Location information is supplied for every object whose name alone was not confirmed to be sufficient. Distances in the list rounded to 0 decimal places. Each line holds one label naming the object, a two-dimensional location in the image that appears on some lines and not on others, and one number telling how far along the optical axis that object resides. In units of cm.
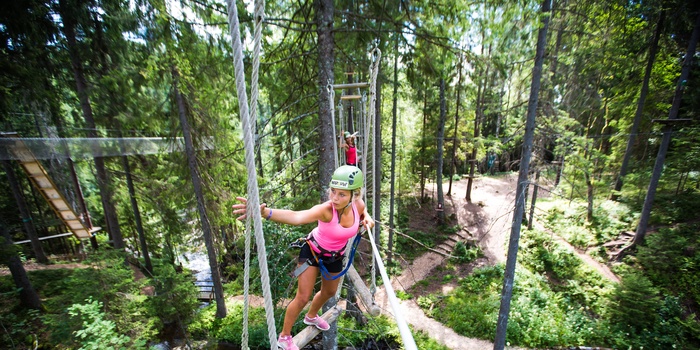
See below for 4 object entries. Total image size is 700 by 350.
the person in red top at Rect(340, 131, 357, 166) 423
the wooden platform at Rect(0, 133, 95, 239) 633
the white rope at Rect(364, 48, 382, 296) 319
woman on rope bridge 232
